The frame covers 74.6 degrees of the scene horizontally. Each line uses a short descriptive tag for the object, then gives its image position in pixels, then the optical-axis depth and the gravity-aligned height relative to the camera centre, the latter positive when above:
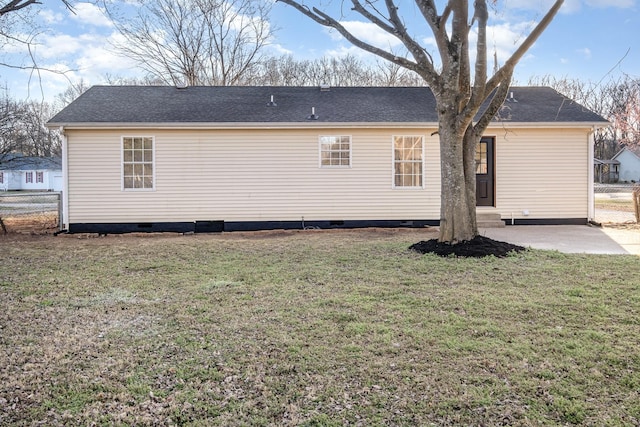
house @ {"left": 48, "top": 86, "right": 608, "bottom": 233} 10.58 +0.86
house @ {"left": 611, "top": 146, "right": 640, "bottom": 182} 46.91 +3.86
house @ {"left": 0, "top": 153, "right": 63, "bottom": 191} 38.67 +2.23
